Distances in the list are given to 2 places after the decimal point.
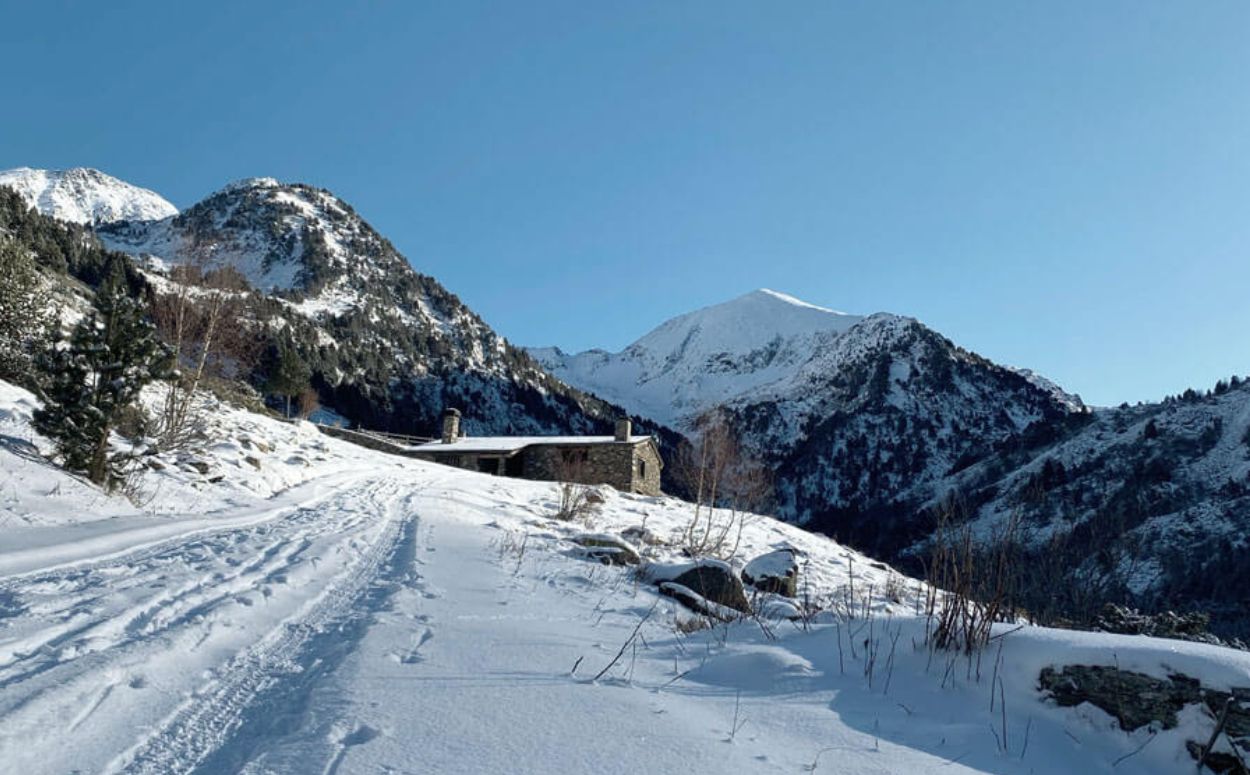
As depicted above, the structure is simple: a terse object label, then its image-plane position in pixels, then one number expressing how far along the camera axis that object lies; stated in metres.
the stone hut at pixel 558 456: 42.59
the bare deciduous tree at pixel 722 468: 22.41
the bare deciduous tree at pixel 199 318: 19.23
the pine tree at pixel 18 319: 14.12
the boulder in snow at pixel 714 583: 7.90
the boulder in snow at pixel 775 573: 10.07
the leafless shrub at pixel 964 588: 4.48
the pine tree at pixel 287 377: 49.44
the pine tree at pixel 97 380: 10.90
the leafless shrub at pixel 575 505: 18.69
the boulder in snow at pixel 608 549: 10.95
